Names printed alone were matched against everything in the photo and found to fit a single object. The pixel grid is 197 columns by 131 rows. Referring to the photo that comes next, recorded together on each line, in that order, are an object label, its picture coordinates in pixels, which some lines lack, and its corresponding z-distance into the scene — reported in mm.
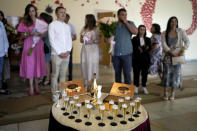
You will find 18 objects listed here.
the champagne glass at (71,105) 1689
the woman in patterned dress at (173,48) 3318
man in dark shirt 3190
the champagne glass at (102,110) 1542
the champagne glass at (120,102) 1755
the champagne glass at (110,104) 1715
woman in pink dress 3297
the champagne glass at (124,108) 1566
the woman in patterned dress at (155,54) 4269
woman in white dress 3387
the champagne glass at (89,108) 1559
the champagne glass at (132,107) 1642
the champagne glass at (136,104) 1713
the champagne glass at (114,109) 1580
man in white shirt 2962
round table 1401
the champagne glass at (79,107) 1635
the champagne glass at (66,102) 1747
